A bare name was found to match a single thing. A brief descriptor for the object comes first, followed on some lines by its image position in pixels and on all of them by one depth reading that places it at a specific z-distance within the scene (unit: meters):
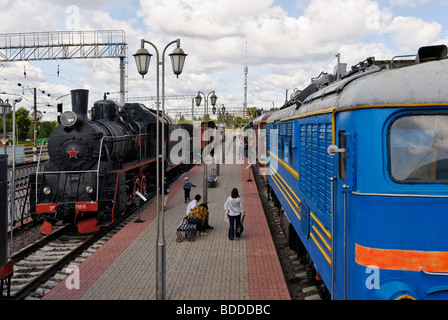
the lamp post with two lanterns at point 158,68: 6.88
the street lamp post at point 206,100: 20.22
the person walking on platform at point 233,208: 10.63
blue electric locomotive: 3.80
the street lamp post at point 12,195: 10.26
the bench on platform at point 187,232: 10.98
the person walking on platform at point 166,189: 17.18
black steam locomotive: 11.59
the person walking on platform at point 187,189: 16.14
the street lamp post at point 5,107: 22.08
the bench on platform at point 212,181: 20.98
